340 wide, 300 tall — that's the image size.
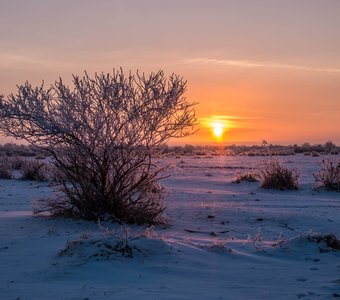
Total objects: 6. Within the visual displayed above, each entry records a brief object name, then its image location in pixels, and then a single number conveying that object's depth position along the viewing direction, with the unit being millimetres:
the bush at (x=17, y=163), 26672
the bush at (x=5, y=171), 21453
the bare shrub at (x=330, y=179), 16922
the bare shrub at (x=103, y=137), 9875
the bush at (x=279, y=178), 17500
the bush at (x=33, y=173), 20578
